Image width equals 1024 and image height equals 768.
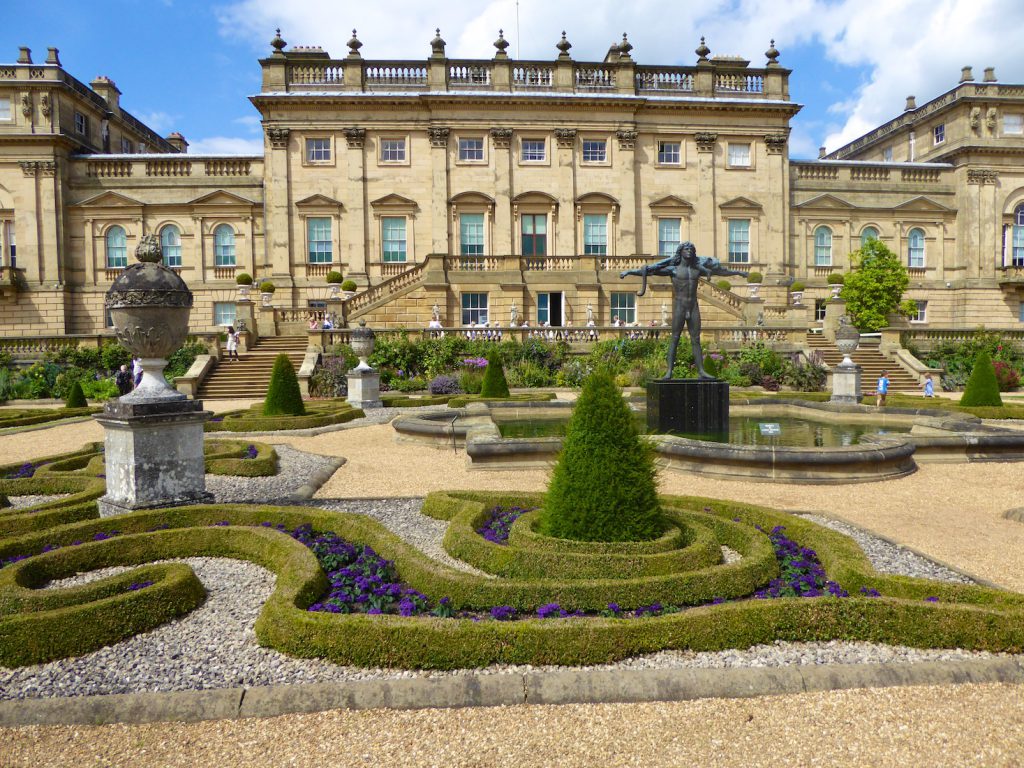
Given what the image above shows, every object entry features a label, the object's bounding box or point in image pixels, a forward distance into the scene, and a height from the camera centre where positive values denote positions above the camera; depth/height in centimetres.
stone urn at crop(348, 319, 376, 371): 1970 +83
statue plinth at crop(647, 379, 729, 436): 1212 -81
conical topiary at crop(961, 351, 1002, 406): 1581 -62
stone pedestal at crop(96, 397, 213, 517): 640 -86
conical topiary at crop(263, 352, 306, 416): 1491 -59
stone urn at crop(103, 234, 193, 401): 647 +58
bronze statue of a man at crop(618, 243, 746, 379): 1277 +163
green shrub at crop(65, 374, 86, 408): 1828 -78
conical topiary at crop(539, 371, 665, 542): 505 -86
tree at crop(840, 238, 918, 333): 3112 +365
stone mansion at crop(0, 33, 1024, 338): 3212 +951
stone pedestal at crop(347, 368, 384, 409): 1833 -59
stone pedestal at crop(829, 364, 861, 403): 1705 -54
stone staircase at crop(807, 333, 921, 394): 2281 -8
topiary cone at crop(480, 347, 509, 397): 1795 -46
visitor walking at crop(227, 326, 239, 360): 2411 +80
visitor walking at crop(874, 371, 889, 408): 1668 -77
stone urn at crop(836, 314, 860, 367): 1842 +69
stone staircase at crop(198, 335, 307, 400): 2175 -14
